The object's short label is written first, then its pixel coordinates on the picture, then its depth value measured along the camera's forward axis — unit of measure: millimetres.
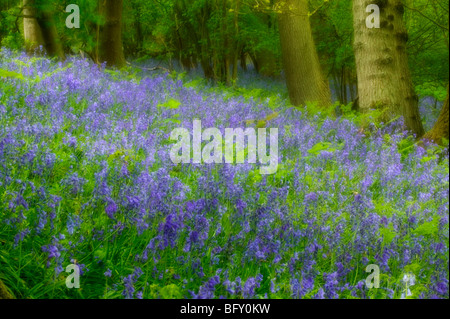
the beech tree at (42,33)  10617
